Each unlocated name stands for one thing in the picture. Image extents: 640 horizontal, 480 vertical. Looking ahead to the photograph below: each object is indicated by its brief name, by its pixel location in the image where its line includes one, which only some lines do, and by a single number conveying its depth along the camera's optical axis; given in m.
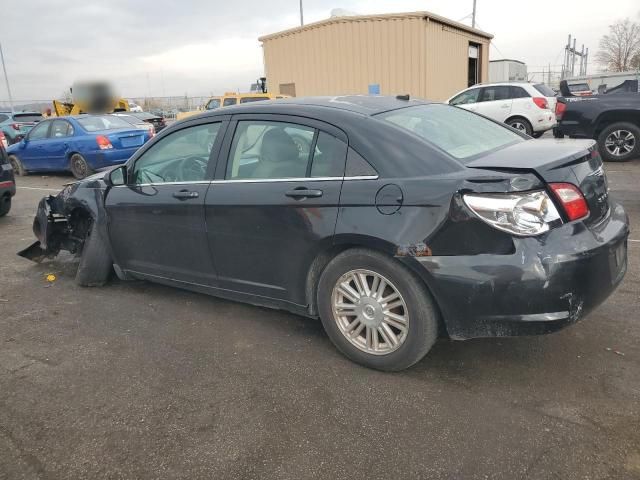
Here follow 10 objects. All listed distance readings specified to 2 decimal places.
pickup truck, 9.84
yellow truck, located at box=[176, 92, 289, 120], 15.78
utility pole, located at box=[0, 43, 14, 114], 31.47
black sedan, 2.53
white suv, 13.54
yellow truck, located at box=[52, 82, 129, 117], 15.95
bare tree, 54.91
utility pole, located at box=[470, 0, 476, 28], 33.59
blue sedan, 10.83
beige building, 17.36
